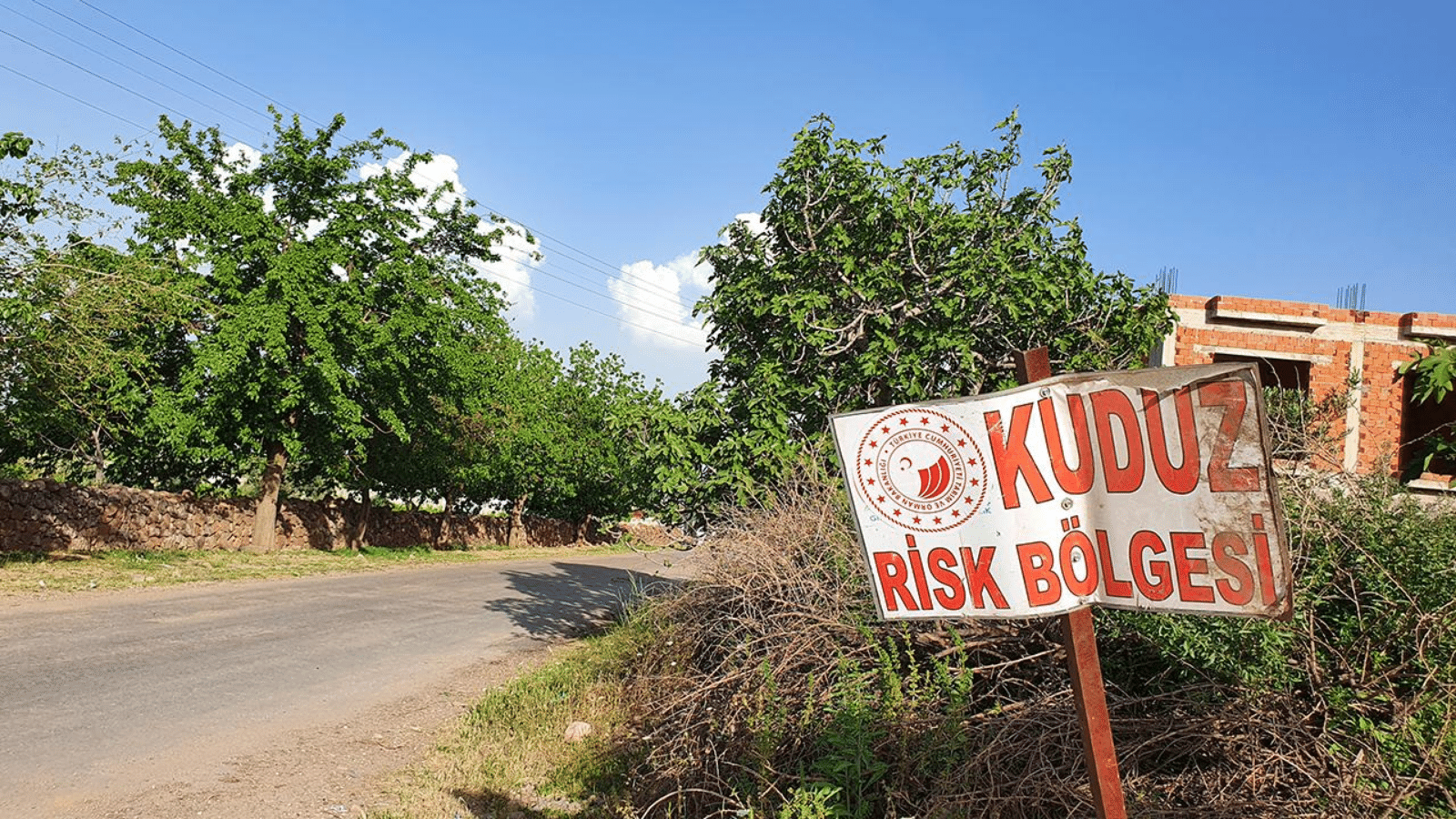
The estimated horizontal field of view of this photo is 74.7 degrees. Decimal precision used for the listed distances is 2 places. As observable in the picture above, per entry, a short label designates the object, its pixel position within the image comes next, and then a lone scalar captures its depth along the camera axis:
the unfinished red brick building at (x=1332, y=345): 15.77
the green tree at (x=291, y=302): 20.69
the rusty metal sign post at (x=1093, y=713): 2.86
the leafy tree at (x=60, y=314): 14.19
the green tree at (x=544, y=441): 30.19
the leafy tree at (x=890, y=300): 8.82
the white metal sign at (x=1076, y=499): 2.70
